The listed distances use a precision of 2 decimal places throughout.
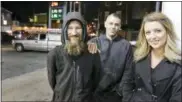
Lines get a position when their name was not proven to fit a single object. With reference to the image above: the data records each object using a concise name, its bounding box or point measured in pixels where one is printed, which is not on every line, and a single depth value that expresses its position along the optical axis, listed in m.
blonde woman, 0.98
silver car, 4.72
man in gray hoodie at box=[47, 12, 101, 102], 1.23
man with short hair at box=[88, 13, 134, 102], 1.50
